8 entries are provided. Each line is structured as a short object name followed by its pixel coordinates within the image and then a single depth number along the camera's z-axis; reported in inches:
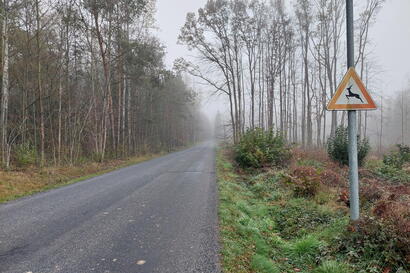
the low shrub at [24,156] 398.6
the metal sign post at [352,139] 138.6
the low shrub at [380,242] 113.1
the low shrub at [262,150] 424.2
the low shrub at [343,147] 434.6
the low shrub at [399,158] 425.4
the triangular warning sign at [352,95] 134.4
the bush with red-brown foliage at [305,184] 241.8
